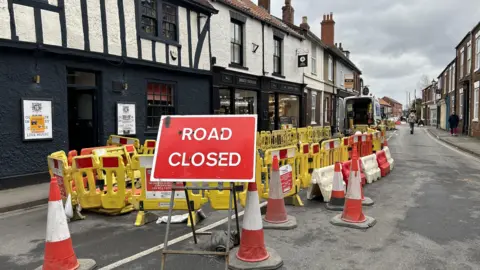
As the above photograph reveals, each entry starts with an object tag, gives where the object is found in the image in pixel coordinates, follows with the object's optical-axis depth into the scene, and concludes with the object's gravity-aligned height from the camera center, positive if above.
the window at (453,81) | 31.78 +3.55
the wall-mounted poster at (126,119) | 10.77 +0.09
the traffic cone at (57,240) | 3.76 -1.28
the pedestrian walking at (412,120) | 30.77 -0.05
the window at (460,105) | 27.91 +1.12
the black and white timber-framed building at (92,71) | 8.24 +1.49
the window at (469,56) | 24.98 +4.57
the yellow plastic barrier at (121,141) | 9.94 -0.55
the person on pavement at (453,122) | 25.88 -0.21
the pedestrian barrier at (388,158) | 10.66 -1.19
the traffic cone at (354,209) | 5.36 -1.37
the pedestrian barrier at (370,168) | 8.64 -1.24
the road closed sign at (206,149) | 3.79 -0.31
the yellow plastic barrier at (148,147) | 9.87 -0.72
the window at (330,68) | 28.73 +4.29
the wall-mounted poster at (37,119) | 8.38 +0.09
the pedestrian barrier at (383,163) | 9.61 -1.23
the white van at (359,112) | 26.73 +0.63
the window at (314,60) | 25.02 +4.38
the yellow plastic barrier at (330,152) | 8.13 -0.80
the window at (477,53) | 22.89 +4.38
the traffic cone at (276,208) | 5.18 -1.35
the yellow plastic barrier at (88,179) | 5.91 -1.00
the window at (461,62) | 28.42 +4.61
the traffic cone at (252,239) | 4.00 -1.37
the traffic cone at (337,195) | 6.26 -1.35
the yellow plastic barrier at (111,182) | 5.88 -1.01
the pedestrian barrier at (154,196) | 5.37 -1.16
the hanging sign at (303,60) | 21.48 +3.71
